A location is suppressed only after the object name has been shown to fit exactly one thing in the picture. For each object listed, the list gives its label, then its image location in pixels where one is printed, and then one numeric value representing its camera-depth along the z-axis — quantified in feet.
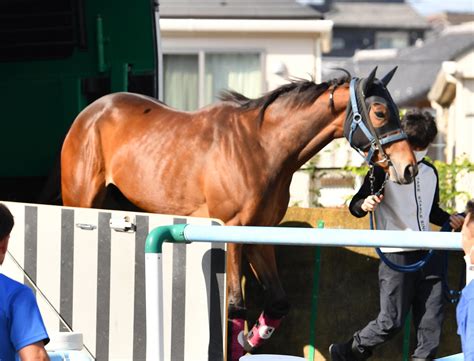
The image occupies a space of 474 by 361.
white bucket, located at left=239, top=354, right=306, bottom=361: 29.58
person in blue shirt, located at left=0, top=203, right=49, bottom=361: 23.66
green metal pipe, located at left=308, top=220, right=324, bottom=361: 41.65
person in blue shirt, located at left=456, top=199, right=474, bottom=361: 23.26
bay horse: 41.60
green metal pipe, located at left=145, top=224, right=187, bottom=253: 27.68
